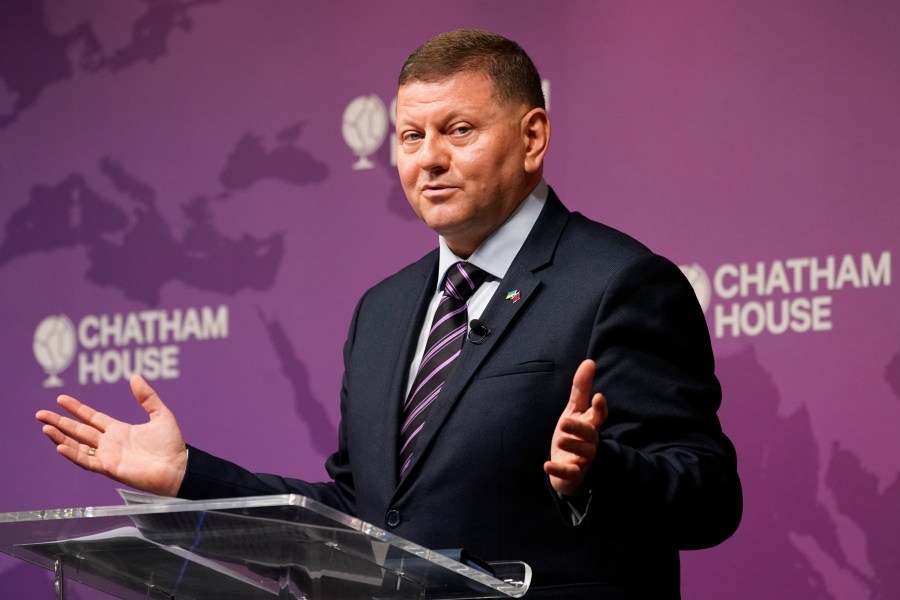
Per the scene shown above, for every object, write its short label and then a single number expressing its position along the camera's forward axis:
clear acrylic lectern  5.95
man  6.23
